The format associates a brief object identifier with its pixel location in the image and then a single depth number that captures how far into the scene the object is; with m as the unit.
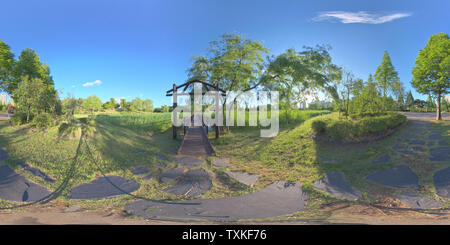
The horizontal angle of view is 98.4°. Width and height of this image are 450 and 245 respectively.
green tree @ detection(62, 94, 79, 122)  8.84
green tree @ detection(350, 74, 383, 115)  9.32
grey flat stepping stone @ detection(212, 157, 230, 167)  7.72
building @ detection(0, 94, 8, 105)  23.24
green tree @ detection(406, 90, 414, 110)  17.63
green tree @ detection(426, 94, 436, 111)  16.69
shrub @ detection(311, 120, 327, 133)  9.01
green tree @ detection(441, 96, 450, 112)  16.92
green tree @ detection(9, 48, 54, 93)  17.06
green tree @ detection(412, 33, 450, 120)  9.67
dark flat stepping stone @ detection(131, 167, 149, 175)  6.28
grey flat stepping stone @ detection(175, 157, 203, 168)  7.56
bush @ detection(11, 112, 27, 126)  7.91
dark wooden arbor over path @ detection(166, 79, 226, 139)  11.65
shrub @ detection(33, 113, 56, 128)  7.68
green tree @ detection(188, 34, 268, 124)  13.09
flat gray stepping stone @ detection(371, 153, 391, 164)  6.20
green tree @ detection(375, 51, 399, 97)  19.09
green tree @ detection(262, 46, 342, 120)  11.08
